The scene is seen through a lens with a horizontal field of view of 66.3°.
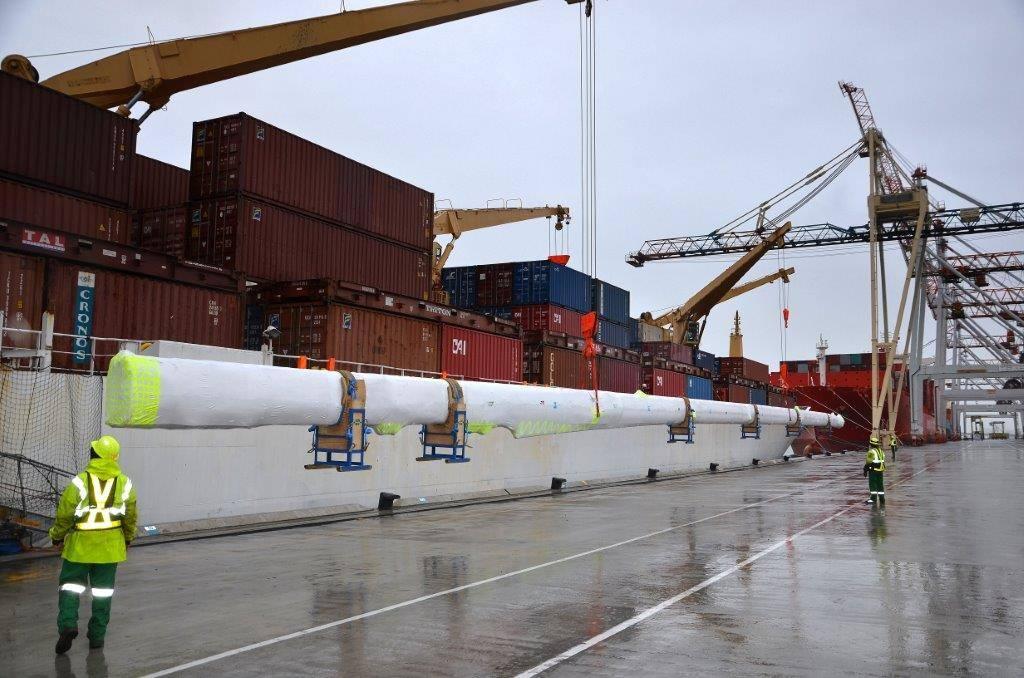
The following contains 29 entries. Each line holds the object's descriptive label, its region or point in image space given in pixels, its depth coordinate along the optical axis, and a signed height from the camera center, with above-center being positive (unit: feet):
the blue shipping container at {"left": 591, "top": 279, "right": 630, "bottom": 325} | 145.89 +21.83
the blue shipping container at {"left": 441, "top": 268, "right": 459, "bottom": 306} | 132.26 +22.24
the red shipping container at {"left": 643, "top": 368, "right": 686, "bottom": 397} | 139.23 +6.23
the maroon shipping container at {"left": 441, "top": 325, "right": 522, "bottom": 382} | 86.02 +7.09
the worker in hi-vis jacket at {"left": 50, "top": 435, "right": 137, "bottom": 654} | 24.04 -3.73
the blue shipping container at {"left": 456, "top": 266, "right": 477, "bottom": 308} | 130.31 +21.11
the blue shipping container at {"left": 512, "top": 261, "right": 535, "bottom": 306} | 122.62 +20.67
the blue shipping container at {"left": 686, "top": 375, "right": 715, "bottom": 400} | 159.22 +5.88
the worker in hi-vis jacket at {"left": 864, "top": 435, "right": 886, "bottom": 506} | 71.00 -4.79
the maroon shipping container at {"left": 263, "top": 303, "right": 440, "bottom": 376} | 70.33 +7.41
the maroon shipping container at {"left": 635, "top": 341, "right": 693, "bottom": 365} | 159.18 +13.65
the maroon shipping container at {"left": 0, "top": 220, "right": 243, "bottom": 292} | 52.54 +11.58
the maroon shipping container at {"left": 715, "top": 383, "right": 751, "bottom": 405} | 177.58 +5.34
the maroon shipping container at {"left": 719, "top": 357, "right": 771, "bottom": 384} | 205.16 +13.07
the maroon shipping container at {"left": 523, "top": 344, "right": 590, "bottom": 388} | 107.14 +6.88
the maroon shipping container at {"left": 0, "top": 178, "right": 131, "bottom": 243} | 60.54 +16.42
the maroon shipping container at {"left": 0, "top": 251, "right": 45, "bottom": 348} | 51.80 +8.02
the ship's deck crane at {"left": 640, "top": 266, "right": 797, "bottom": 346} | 189.69 +23.37
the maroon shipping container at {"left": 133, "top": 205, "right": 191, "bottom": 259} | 77.15 +18.56
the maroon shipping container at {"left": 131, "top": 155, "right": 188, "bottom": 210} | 84.58 +25.25
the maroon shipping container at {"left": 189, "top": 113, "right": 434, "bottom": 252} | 75.51 +24.57
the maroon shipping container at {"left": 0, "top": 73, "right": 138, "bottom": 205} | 61.46 +22.38
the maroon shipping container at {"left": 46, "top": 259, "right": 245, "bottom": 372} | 55.57 +8.06
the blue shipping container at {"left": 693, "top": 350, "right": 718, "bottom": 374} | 185.96 +13.64
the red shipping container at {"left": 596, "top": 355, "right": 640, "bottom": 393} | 123.44 +6.69
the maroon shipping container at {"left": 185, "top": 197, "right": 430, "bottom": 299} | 73.67 +17.06
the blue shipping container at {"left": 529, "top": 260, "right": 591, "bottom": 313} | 121.39 +20.47
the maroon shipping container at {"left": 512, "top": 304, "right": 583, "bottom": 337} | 120.16 +15.15
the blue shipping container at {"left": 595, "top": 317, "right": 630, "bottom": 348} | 141.28 +15.30
